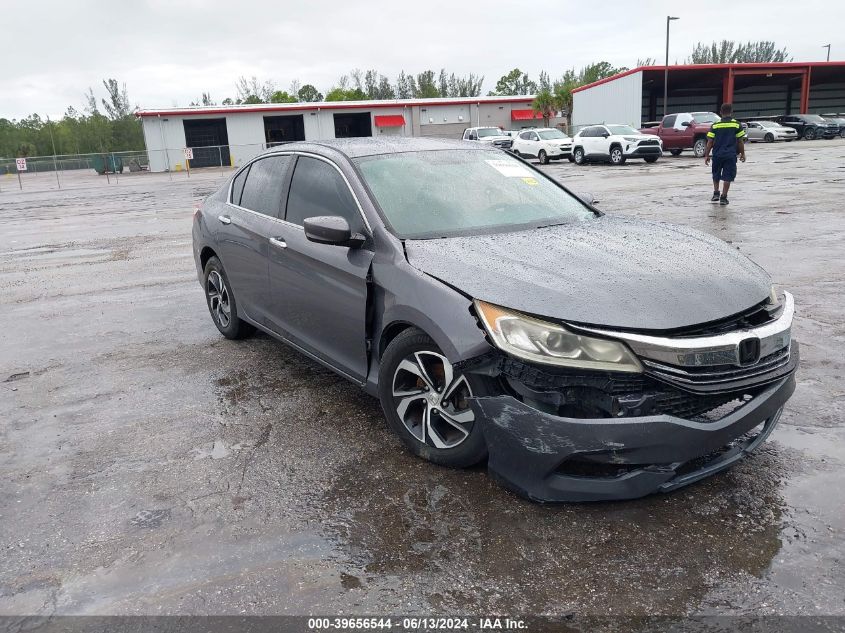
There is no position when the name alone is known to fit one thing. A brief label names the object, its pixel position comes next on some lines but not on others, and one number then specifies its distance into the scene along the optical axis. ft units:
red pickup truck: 103.24
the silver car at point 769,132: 128.88
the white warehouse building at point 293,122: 165.68
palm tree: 205.87
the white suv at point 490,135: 127.75
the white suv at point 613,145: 94.84
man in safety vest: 42.91
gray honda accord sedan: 9.24
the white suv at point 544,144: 107.76
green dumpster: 166.91
